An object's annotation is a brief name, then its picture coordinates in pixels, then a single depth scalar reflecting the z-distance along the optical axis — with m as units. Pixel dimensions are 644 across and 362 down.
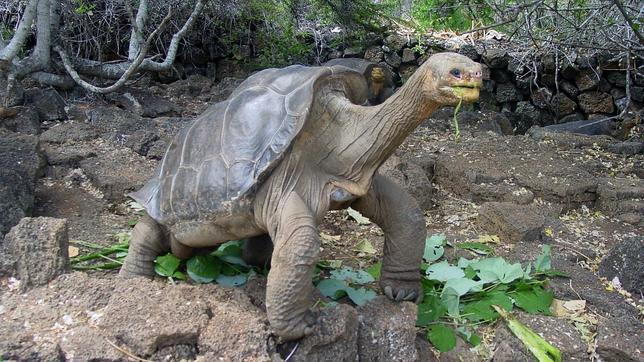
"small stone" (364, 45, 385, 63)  7.53
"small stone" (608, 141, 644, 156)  5.17
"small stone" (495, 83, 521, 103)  7.49
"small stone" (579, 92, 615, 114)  7.09
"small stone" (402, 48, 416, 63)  7.43
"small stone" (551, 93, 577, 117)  7.30
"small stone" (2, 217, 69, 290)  2.31
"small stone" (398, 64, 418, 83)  7.43
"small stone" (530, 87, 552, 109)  7.30
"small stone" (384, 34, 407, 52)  7.49
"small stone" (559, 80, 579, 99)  7.27
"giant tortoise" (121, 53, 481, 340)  2.08
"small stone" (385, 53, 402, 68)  7.46
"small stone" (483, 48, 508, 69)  7.29
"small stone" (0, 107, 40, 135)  4.51
